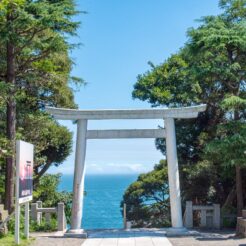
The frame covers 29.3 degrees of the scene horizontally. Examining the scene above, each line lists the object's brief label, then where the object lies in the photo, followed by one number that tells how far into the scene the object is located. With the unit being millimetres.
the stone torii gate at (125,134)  14430
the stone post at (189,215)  15719
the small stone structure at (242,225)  12805
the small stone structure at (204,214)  15512
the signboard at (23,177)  11203
